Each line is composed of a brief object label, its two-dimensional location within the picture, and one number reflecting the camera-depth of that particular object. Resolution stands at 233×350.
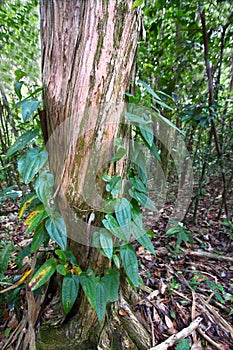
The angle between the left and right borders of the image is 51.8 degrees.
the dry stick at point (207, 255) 1.54
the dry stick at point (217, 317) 1.02
